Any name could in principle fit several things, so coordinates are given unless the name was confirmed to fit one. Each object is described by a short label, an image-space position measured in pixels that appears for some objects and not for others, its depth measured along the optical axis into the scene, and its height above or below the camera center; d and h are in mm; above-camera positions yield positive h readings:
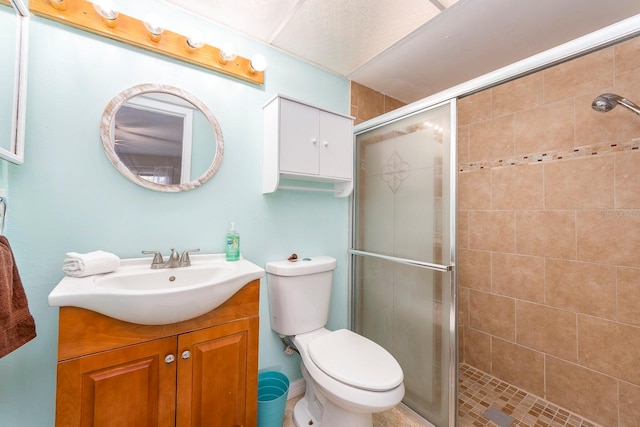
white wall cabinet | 1416 +425
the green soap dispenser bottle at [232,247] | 1342 -154
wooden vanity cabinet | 793 -528
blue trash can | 1284 -954
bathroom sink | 790 -254
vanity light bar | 1058 +823
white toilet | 1031 -639
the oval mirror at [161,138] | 1165 +380
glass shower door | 1290 -170
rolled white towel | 962 -180
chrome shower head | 1293 +589
